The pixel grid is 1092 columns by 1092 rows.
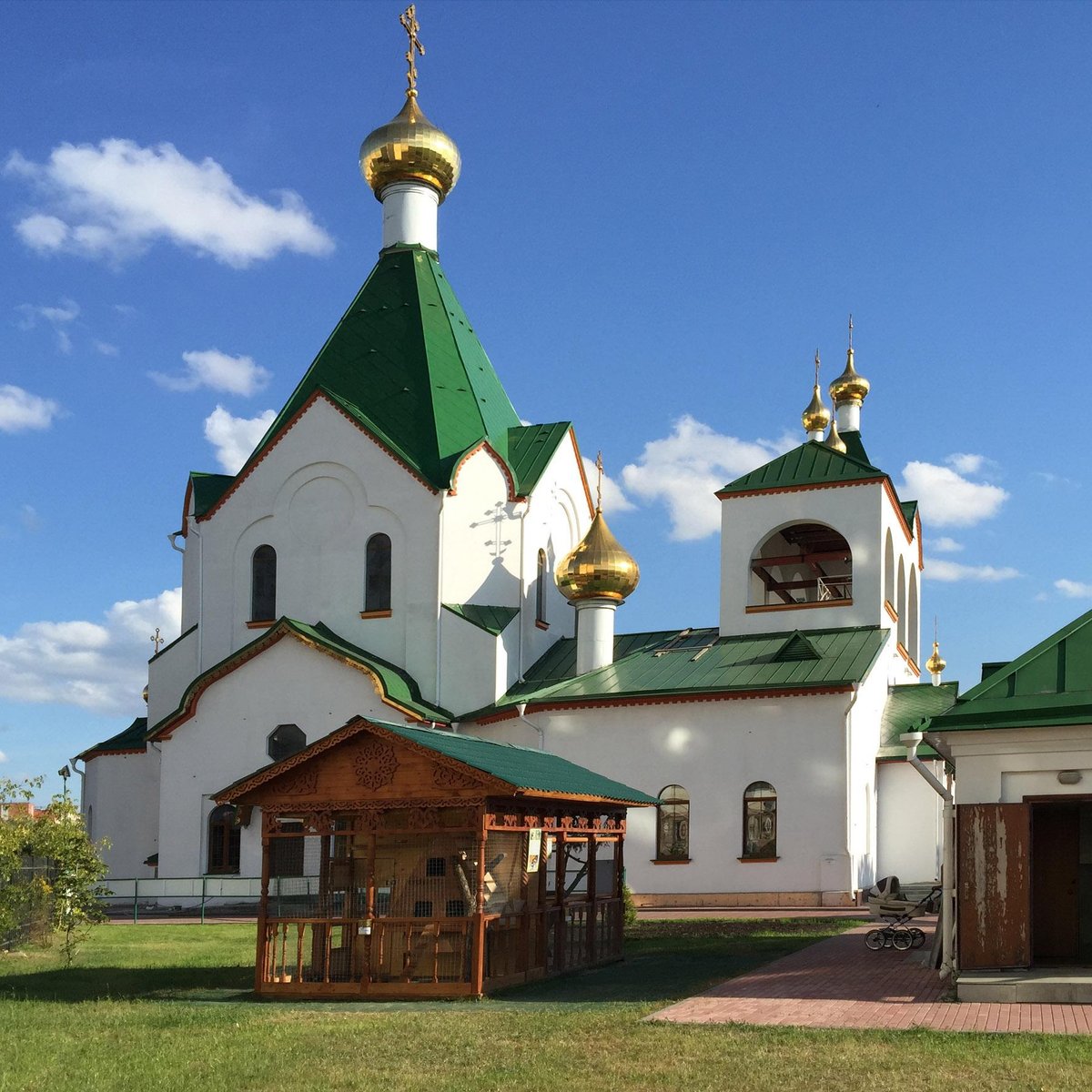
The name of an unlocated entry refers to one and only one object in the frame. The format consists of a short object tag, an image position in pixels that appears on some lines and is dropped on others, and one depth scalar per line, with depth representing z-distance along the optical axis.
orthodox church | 24.89
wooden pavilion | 13.56
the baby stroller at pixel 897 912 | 16.55
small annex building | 12.77
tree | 17.34
